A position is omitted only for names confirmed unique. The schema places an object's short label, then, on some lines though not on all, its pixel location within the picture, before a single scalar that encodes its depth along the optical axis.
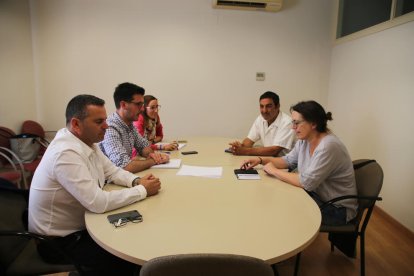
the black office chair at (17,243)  1.30
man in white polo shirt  2.58
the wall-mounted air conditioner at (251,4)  3.86
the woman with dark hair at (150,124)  2.80
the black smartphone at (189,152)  2.59
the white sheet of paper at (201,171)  1.91
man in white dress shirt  1.31
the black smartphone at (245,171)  1.96
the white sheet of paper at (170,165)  2.08
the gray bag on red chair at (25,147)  3.29
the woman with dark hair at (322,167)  1.71
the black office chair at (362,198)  1.70
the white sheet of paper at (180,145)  2.86
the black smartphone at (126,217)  1.23
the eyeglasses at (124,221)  1.19
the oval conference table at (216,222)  1.03
